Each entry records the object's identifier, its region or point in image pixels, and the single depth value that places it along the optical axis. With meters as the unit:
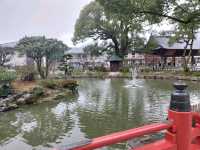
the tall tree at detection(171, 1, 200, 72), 5.79
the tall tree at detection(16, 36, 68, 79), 13.14
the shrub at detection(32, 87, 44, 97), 7.89
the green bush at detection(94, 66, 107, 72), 22.10
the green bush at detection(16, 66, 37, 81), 10.90
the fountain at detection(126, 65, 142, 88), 11.79
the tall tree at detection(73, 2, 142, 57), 22.65
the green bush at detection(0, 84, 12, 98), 7.82
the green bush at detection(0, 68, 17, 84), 8.11
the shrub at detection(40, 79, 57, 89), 9.30
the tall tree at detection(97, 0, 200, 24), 5.31
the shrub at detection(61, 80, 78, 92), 9.70
